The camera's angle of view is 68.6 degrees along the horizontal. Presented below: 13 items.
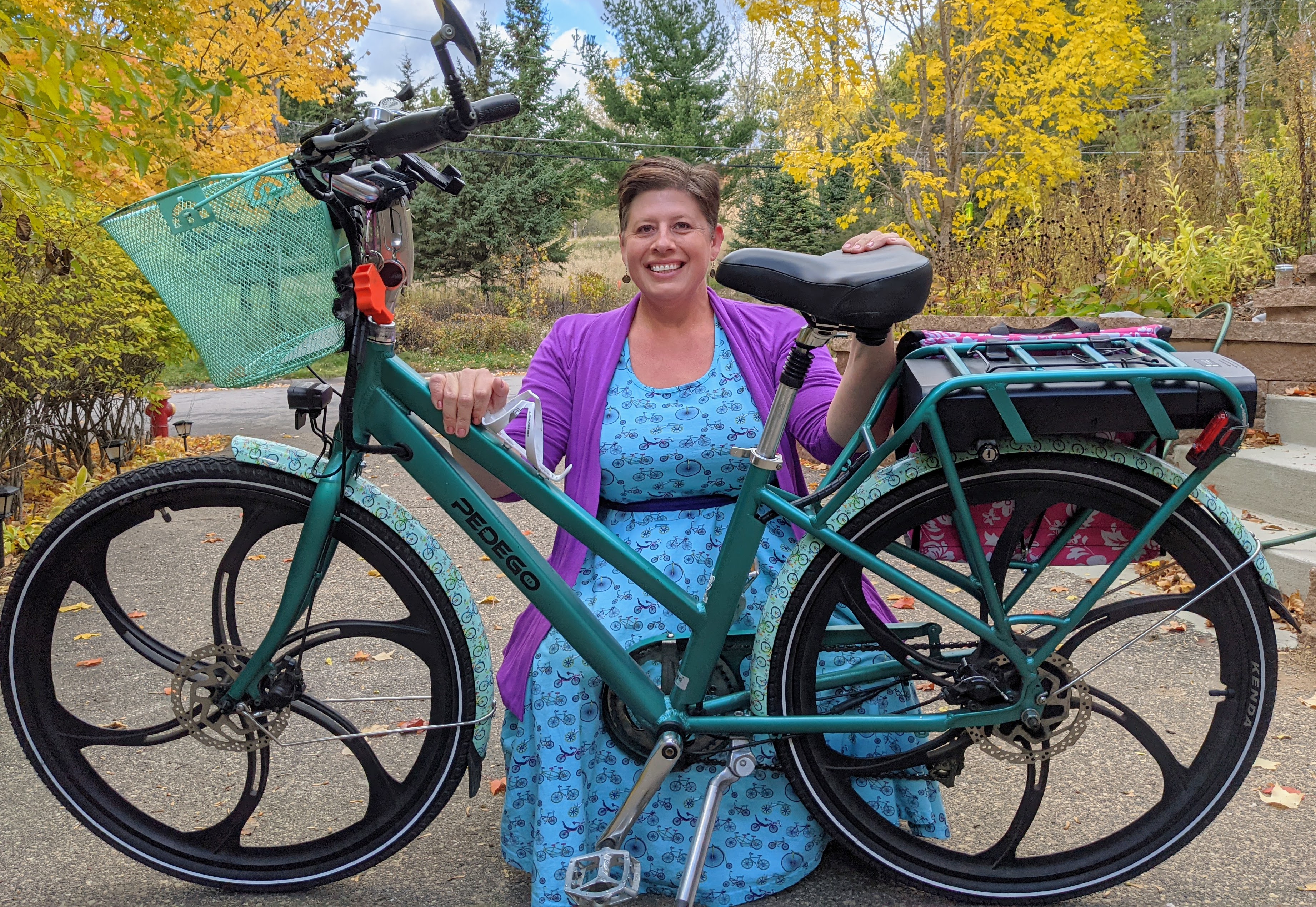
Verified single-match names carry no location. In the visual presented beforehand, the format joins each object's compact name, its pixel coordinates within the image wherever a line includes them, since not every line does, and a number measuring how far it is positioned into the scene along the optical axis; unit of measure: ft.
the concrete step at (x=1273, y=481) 12.44
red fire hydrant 24.12
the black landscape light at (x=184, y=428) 21.72
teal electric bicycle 5.23
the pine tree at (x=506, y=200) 70.49
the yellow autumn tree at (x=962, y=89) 28.68
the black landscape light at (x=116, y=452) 20.04
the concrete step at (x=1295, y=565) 10.78
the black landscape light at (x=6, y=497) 13.03
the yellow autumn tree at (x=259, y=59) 19.97
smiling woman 6.31
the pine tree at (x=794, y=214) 69.92
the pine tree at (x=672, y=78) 78.95
